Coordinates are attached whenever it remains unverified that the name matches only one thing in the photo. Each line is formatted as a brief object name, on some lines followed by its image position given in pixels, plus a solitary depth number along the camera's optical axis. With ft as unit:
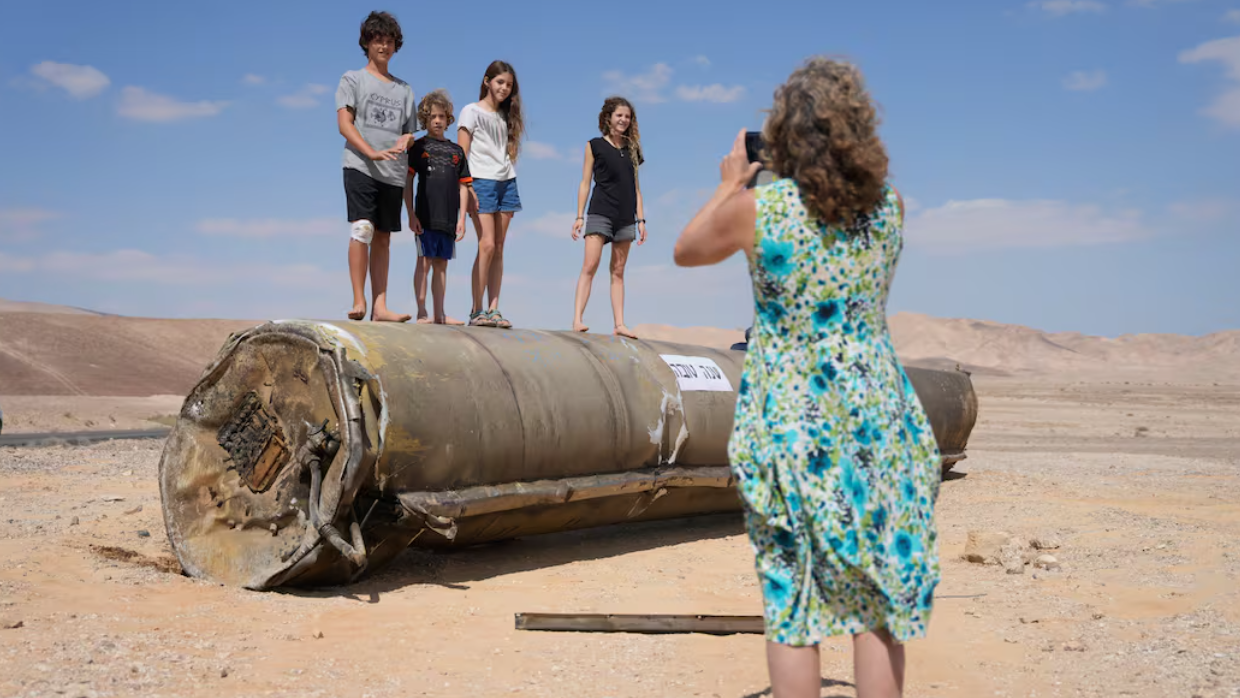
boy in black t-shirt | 22.20
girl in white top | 22.91
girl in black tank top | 24.04
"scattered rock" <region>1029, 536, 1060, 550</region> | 20.90
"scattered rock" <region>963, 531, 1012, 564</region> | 19.88
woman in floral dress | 8.02
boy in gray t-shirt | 20.67
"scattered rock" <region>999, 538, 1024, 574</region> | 18.94
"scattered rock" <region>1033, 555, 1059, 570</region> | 19.22
